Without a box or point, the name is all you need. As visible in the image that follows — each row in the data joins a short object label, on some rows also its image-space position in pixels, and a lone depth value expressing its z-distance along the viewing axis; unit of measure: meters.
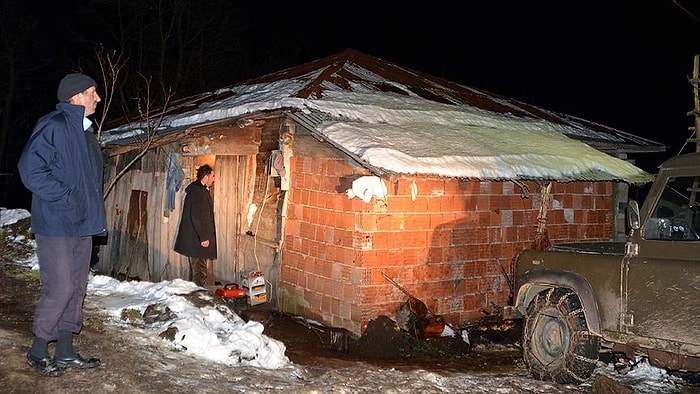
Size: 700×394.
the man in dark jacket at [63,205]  4.46
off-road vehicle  5.24
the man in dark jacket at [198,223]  8.86
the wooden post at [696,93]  9.64
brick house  7.92
